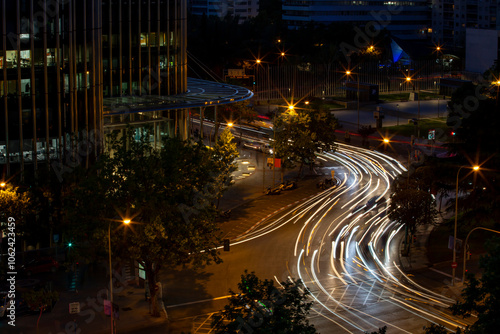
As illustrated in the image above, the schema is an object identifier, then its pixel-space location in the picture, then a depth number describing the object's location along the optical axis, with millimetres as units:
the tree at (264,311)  23406
